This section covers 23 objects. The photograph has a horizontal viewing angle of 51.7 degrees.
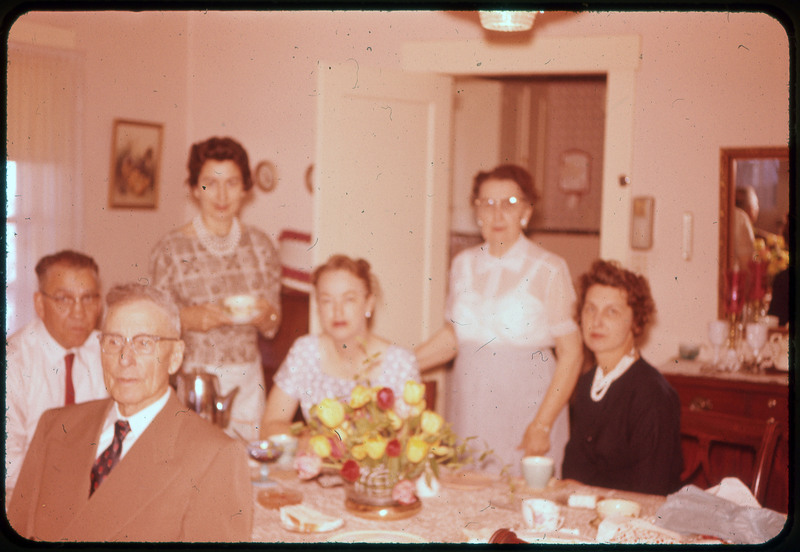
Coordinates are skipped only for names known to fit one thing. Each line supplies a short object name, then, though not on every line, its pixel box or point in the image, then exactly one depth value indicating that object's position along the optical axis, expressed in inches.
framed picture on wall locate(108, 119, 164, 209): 171.2
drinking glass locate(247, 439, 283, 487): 83.7
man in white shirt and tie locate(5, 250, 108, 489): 93.5
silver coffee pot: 86.0
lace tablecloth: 69.6
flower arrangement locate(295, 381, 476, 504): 71.9
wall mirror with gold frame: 141.6
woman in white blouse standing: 116.7
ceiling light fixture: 123.1
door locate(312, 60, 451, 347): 143.3
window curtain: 151.8
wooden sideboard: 127.4
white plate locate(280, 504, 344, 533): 69.2
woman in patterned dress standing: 118.9
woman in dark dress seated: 91.2
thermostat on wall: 148.1
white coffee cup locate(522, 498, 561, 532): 69.4
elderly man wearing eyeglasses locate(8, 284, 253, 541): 64.7
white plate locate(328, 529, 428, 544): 67.7
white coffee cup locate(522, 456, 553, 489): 80.7
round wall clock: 185.3
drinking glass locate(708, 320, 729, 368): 136.4
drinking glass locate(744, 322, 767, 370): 133.2
